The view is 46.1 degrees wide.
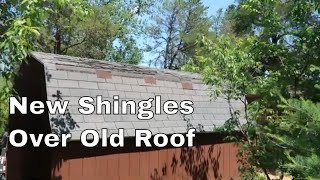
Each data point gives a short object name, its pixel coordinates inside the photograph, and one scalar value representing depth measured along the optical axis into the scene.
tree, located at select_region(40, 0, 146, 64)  21.45
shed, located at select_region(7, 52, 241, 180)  6.91
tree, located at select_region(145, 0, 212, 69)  31.34
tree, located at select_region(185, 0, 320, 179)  2.66
